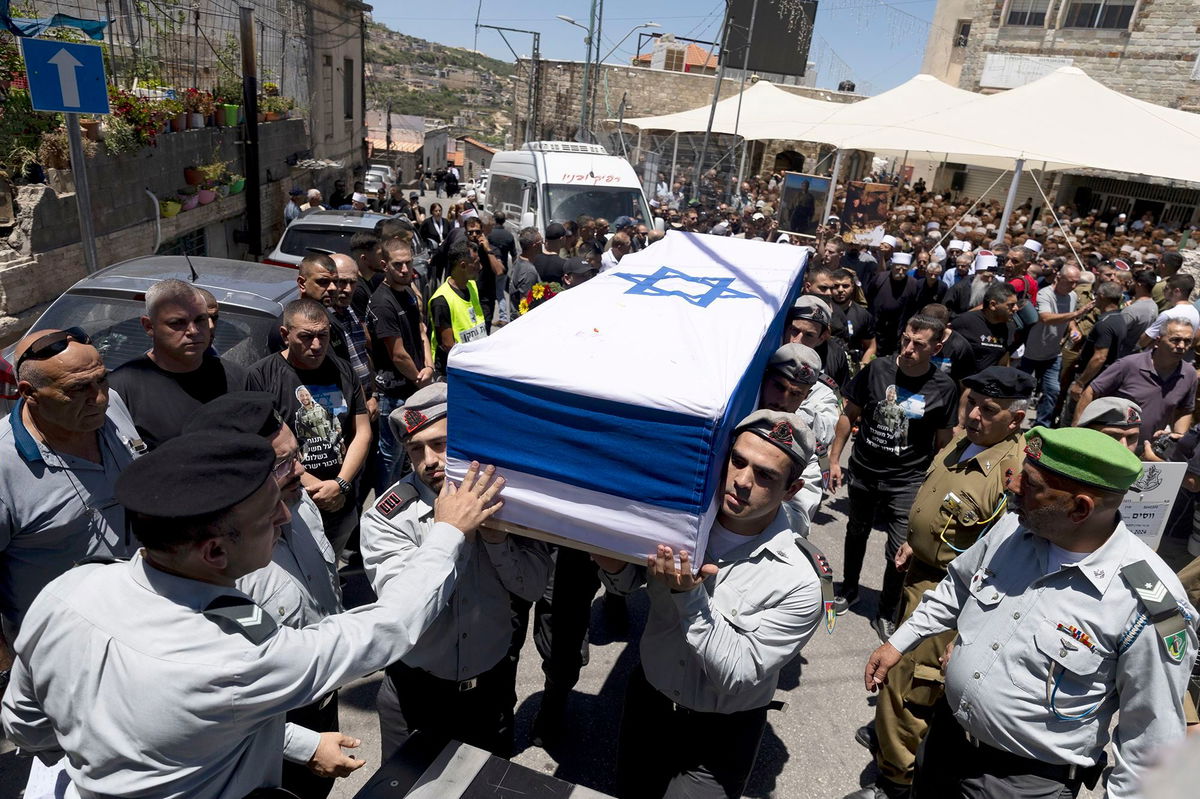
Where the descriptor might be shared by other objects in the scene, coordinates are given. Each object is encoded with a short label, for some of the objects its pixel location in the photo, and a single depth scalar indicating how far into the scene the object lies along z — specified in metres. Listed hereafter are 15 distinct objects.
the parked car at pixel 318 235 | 7.85
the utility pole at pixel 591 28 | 17.18
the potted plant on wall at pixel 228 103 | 11.45
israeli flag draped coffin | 1.84
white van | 10.40
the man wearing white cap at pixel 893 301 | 8.02
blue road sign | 4.07
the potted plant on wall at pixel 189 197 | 9.86
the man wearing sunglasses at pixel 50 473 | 2.43
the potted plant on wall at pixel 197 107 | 10.09
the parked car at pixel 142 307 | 4.20
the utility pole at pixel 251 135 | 11.48
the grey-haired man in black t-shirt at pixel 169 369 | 3.14
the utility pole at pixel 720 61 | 13.56
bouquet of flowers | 6.41
